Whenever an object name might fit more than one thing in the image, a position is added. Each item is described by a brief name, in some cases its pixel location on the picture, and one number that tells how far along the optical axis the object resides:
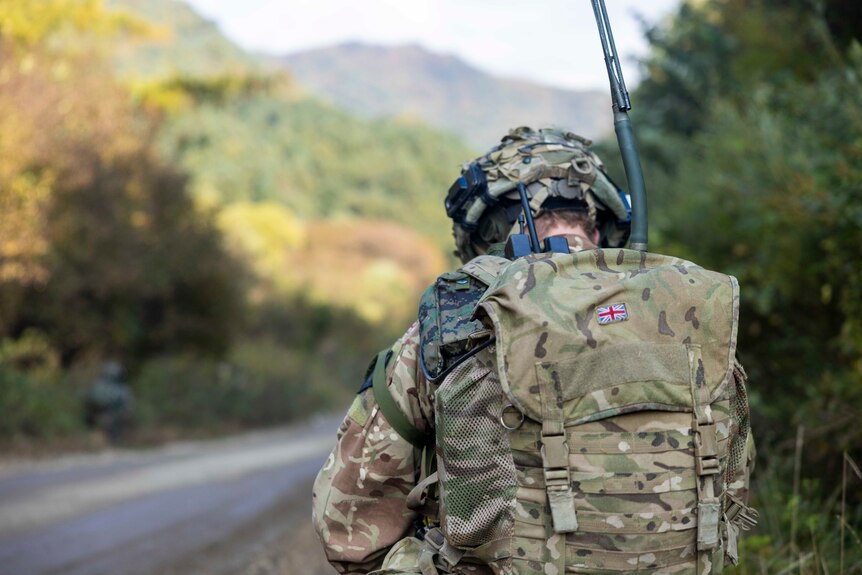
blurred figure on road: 17.52
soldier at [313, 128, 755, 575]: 2.07
